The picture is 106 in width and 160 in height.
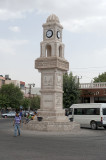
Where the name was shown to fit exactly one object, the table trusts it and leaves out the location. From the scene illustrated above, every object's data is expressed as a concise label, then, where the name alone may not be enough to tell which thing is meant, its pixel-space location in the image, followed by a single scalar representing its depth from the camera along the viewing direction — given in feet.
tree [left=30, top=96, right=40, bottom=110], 294.50
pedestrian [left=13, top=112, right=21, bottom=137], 52.65
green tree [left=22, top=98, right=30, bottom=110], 244.63
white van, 74.74
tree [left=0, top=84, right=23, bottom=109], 201.16
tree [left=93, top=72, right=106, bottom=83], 210.38
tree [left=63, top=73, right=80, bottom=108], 128.98
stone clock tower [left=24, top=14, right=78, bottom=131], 70.64
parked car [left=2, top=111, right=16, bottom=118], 159.74
